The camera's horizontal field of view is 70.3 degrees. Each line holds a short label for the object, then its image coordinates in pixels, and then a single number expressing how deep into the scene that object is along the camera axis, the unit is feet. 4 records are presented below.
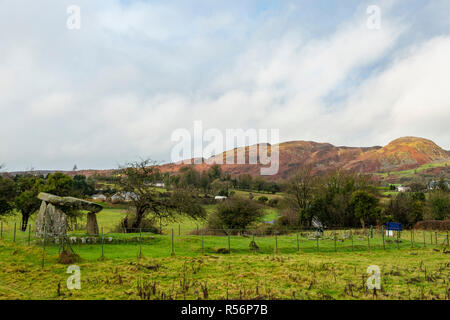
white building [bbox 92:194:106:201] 219.43
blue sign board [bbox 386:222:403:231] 120.15
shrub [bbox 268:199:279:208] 188.65
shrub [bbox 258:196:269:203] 194.06
